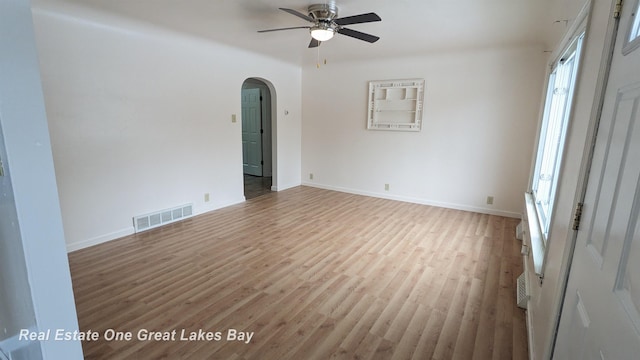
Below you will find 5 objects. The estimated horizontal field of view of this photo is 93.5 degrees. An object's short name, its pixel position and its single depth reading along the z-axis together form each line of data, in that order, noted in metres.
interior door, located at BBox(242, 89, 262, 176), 6.76
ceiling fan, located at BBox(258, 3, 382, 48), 2.59
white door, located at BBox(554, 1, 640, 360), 0.69
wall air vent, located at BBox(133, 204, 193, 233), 3.62
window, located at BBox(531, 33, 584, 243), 2.17
